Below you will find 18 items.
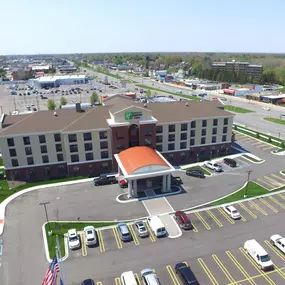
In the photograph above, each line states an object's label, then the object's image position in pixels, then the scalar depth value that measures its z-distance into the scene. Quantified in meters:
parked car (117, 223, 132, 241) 39.81
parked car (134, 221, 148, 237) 40.53
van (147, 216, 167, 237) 40.44
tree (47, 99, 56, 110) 122.04
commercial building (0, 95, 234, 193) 58.34
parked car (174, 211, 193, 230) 42.03
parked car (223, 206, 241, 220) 44.47
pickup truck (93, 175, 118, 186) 56.58
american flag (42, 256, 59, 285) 23.70
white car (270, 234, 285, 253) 36.75
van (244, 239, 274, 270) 33.94
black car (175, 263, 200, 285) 31.39
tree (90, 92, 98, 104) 141.88
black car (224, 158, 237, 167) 64.40
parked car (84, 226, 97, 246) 38.81
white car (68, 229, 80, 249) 38.28
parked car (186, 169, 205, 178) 59.16
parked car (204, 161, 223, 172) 61.84
